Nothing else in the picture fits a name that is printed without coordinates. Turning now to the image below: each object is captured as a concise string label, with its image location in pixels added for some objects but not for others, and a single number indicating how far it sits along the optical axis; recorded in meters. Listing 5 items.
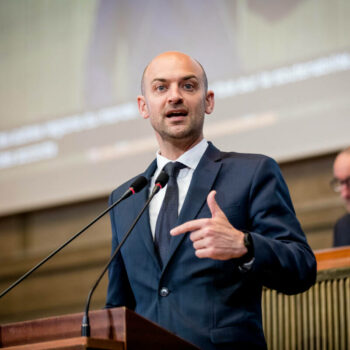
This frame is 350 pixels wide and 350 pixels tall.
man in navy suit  4.05
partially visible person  5.37
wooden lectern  3.83
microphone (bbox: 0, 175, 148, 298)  4.21
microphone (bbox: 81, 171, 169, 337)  3.88
